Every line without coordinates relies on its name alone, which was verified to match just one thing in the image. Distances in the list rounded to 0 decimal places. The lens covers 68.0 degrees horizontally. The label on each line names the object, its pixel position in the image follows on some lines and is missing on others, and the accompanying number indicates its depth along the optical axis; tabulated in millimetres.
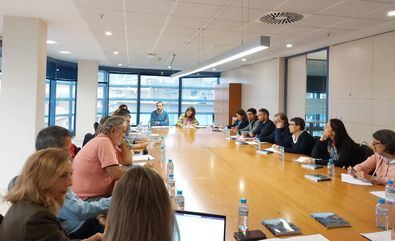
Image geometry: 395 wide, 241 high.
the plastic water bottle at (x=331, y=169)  2943
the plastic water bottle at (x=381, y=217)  1737
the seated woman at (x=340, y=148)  3420
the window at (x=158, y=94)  12312
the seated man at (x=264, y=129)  5635
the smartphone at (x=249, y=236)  1550
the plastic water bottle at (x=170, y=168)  2905
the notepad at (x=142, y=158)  3671
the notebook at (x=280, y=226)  1632
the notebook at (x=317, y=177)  2732
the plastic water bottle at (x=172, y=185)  2288
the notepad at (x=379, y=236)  1558
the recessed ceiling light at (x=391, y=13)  3957
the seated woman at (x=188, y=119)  8039
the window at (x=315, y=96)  7148
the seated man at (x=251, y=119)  6855
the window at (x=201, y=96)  12656
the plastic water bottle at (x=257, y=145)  4512
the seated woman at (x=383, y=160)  2664
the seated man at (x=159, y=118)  8096
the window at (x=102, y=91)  11609
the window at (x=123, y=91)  11953
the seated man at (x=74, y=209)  1961
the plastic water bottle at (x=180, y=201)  1993
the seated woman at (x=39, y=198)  1285
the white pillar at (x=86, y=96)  9477
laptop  1339
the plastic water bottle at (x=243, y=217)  1695
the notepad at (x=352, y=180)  2652
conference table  1803
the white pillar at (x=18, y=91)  4672
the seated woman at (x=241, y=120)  7473
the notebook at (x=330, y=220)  1718
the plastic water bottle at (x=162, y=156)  3605
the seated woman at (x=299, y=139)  4238
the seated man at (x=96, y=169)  2422
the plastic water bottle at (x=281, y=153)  3678
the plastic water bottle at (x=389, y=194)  2127
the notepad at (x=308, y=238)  1545
